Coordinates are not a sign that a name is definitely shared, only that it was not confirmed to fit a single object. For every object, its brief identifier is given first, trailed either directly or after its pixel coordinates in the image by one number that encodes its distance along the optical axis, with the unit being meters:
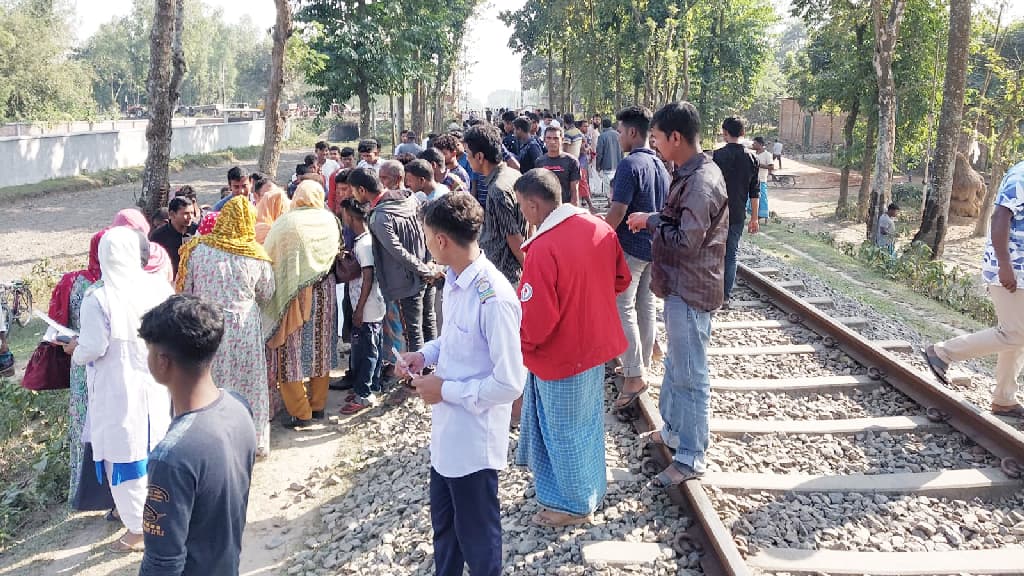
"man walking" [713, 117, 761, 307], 6.25
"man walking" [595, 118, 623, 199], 13.17
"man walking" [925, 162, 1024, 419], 4.71
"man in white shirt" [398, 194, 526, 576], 2.89
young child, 5.84
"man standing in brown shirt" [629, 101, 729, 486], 3.87
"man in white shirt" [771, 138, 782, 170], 31.02
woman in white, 3.83
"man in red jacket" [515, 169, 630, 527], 3.55
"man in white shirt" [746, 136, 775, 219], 13.67
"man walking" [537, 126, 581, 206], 7.08
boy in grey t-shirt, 2.17
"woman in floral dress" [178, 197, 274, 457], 4.72
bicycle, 9.34
